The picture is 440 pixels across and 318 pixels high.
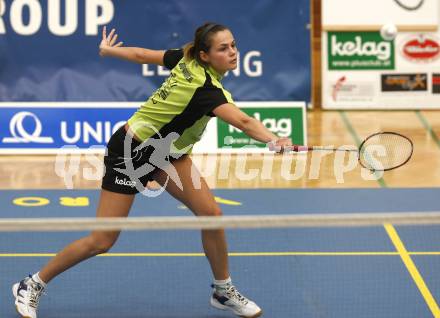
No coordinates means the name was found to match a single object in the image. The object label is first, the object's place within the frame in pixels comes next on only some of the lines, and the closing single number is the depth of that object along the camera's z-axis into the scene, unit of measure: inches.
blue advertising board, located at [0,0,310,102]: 846.5
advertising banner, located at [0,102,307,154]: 767.7
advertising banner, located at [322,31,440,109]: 933.8
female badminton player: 389.7
